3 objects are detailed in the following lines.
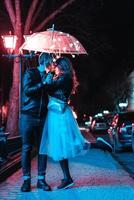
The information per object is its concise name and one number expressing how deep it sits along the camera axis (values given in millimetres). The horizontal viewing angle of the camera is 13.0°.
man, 8695
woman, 8734
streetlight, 20148
